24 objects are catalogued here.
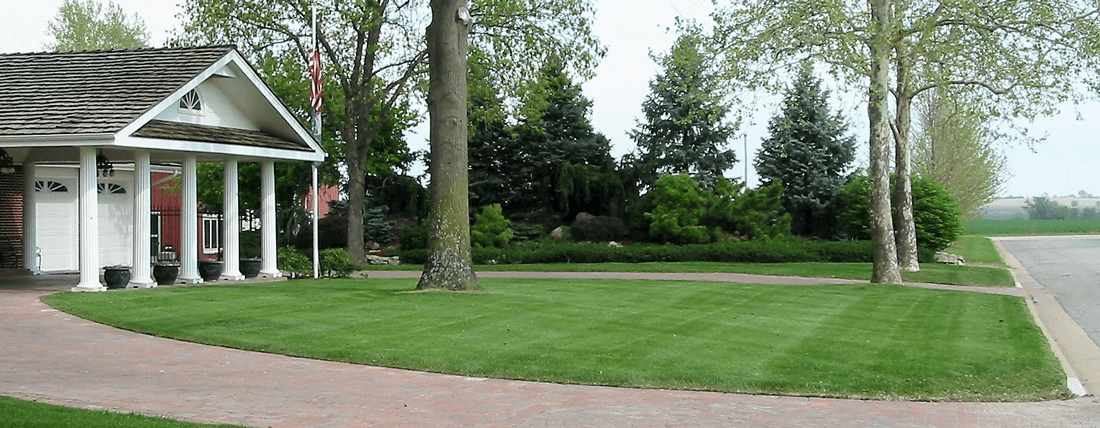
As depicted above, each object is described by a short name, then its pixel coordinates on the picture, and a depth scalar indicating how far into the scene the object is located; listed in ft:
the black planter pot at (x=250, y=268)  83.32
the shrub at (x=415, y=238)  133.18
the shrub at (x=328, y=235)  147.43
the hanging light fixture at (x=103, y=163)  75.10
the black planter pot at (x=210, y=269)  80.02
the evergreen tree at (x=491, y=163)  155.33
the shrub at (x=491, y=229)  132.36
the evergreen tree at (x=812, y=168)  151.23
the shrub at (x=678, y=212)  132.77
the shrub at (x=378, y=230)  150.41
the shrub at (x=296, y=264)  85.66
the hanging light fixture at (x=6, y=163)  80.33
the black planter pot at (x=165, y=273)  74.69
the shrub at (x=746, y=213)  136.67
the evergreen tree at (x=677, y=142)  153.38
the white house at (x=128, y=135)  67.41
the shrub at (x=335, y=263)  88.79
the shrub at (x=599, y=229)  140.97
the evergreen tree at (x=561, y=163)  148.87
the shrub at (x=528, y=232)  145.28
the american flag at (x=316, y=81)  80.84
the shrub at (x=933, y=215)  125.80
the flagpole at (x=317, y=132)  83.51
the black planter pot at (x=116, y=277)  70.59
